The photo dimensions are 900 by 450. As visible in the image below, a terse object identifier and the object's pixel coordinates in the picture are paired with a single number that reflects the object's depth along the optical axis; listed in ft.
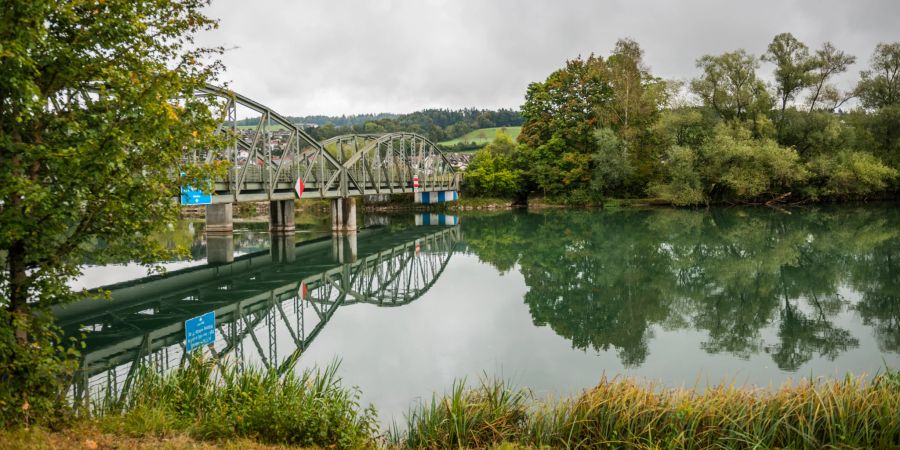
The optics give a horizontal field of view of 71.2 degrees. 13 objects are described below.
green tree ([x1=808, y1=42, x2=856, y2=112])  194.29
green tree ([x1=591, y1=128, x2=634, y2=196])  202.93
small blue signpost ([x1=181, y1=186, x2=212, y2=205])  75.33
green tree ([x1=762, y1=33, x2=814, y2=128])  195.00
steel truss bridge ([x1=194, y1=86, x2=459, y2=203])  105.81
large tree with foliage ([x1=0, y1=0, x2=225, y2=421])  21.65
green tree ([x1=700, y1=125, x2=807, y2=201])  185.37
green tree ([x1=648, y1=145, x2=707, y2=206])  191.98
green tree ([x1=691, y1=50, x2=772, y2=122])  195.72
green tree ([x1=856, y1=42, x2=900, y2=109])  200.23
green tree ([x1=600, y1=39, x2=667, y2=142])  210.79
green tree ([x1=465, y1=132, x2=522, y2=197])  231.50
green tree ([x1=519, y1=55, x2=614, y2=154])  219.00
